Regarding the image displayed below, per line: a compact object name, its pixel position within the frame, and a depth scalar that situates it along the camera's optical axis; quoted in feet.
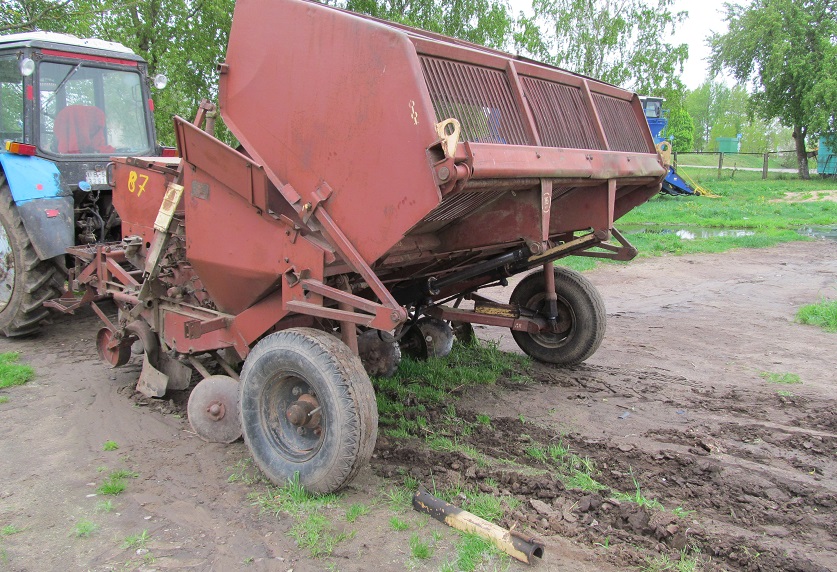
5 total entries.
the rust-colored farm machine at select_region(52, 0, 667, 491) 10.44
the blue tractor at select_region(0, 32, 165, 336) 19.22
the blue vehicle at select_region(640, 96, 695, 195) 68.39
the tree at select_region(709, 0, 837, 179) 86.22
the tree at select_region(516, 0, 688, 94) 78.18
